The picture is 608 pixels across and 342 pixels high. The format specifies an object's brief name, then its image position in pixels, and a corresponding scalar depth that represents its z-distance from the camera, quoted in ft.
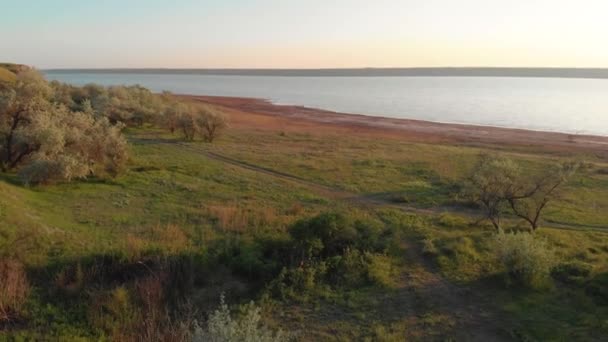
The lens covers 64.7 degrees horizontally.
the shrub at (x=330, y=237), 43.27
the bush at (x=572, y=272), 40.93
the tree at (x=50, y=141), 62.13
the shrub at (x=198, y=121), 112.88
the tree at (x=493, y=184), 54.90
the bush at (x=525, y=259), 39.82
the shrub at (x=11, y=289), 33.14
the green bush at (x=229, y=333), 22.34
